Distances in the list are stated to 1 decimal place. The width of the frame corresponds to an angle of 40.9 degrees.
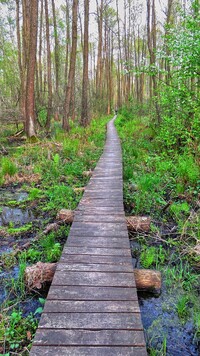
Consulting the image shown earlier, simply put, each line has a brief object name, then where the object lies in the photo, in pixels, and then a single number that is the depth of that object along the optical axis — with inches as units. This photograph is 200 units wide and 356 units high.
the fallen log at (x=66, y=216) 175.9
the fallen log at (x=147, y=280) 113.0
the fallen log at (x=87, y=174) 277.6
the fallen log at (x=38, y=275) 116.0
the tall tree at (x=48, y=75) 596.9
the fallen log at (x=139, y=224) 165.9
